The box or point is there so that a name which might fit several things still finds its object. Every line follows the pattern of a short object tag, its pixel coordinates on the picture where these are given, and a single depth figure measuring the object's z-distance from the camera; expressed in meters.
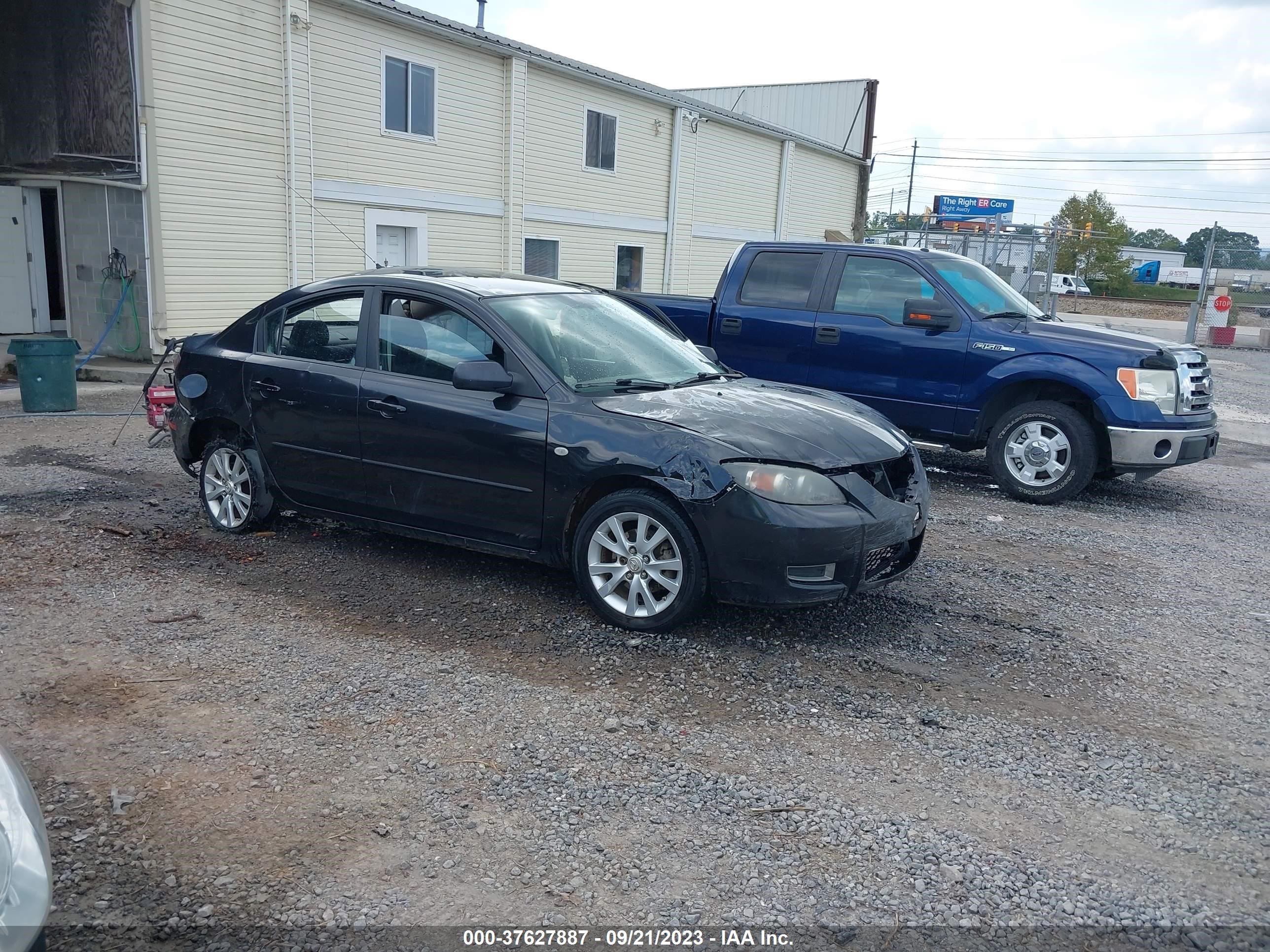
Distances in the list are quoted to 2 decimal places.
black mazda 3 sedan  4.75
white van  46.32
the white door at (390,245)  17.31
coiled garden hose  13.97
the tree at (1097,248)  62.94
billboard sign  51.06
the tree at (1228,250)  28.49
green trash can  10.60
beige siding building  13.93
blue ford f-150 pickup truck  7.99
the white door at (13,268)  14.95
